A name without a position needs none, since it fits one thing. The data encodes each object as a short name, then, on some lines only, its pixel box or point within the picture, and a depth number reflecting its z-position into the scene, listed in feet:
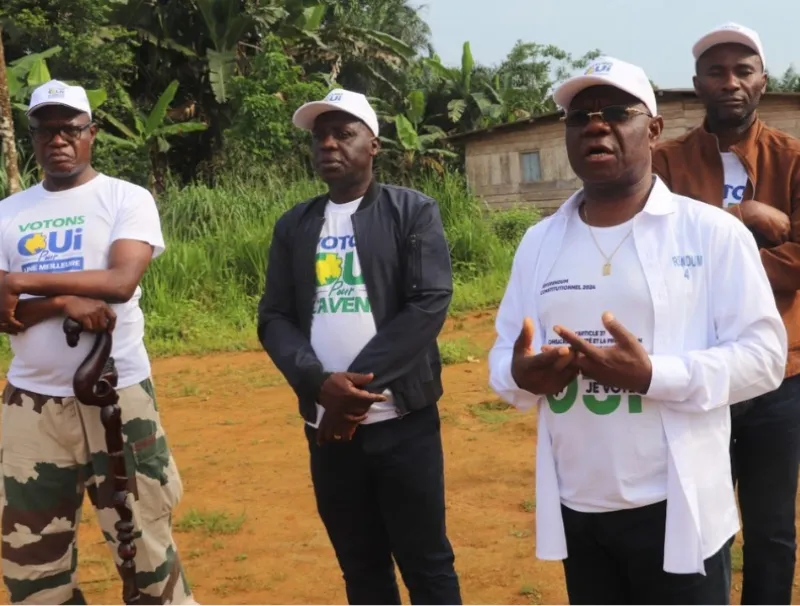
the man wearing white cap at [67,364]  9.57
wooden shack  61.72
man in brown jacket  8.36
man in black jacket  8.97
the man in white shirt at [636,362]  6.05
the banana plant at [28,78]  42.57
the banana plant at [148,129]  52.34
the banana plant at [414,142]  61.67
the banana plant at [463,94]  73.41
